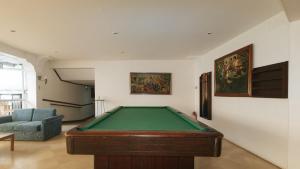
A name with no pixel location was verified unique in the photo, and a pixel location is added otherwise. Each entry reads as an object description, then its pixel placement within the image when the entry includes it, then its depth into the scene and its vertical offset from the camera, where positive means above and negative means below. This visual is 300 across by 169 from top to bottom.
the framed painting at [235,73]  3.62 +0.21
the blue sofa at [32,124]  4.61 -1.08
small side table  3.73 -1.11
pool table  1.78 -0.59
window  5.82 -0.12
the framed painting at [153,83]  6.79 +0.00
